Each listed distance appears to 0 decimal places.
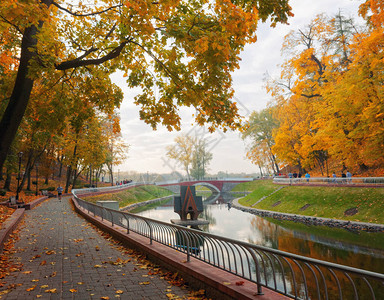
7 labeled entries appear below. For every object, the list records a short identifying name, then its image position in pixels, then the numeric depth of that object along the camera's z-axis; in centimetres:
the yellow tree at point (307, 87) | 2728
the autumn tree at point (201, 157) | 7206
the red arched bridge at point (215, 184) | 7075
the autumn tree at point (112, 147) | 4775
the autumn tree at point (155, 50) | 612
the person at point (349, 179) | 2594
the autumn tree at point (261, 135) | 5522
